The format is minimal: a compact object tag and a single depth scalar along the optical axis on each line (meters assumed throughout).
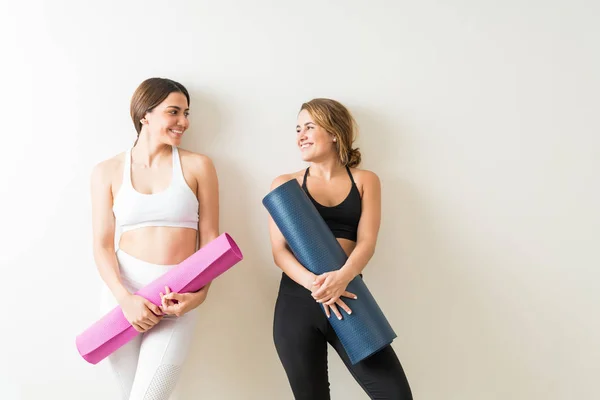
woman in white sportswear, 1.74
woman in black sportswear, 1.73
